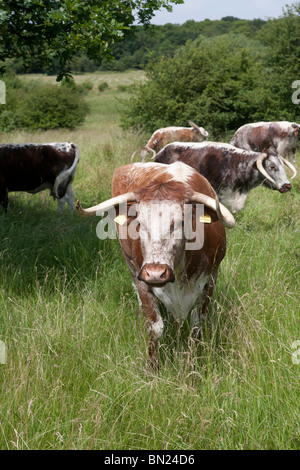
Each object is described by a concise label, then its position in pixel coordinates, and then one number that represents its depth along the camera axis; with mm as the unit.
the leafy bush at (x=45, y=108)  22281
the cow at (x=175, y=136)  11445
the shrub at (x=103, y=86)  50375
